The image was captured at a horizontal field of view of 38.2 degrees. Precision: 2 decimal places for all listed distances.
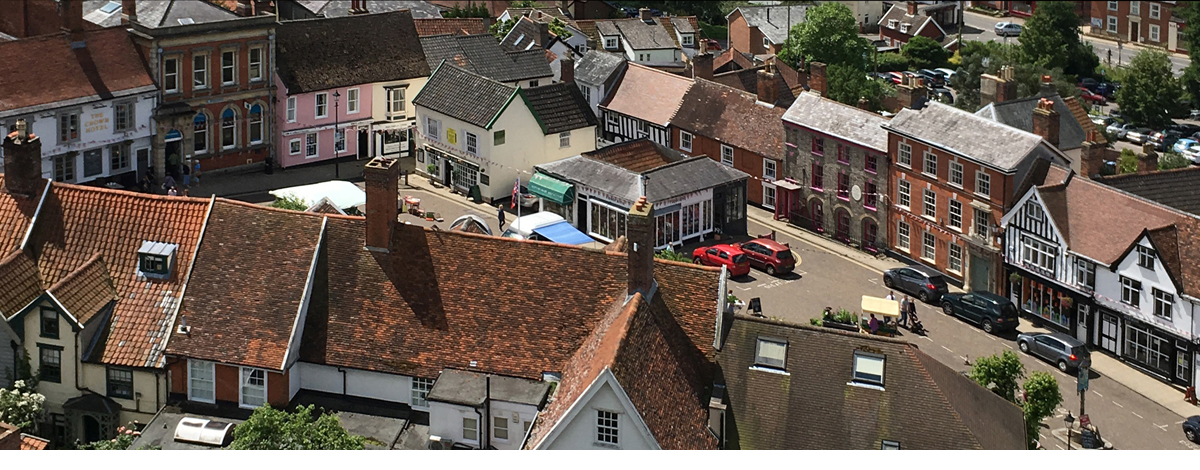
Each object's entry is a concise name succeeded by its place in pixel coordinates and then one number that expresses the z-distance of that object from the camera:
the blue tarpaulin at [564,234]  85.31
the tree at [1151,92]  124.75
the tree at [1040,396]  63.09
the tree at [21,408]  55.56
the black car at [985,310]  80.19
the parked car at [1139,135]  122.44
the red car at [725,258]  85.62
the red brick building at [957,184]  82.88
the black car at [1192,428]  69.56
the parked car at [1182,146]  120.06
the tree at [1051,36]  138.00
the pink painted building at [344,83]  99.31
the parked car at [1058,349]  75.88
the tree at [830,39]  127.12
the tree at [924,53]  149.00
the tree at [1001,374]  63.16
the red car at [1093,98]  136.75
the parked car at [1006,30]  163.75
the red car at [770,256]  86.31
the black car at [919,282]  83.56
